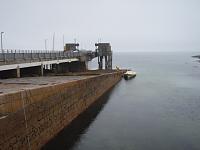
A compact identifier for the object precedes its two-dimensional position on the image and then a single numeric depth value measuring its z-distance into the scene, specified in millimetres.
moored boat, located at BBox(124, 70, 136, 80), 53705
